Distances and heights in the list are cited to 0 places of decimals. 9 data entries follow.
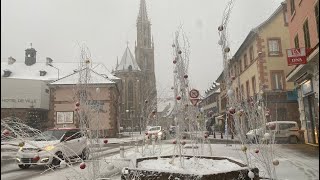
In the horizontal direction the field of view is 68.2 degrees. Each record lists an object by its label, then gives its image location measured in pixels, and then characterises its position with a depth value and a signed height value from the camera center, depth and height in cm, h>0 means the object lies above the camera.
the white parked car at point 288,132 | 1585 -121
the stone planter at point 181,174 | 383 -96
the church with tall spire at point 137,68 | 5088 +1216
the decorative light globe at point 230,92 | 398 +39
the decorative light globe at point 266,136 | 385 -35
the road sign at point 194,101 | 561 +37
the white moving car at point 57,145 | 800 -98
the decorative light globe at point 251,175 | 369 -93
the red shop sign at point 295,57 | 816 +199
